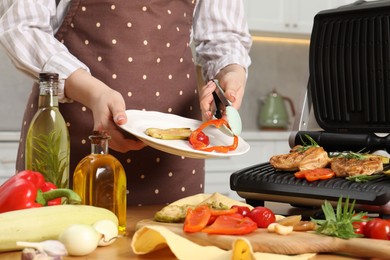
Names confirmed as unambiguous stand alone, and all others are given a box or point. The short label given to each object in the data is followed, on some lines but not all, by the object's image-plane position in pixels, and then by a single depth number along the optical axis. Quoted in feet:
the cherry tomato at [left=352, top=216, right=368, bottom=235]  4.37
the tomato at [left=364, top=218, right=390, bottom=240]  4.32
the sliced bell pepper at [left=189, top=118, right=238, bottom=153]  5.19
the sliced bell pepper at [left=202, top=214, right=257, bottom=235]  4.27
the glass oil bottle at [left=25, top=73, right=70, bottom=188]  4.81
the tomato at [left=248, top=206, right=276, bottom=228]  4.48
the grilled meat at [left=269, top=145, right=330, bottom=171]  5.53
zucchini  4.16
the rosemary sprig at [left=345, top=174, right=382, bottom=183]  5.30
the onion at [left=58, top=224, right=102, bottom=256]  4.06
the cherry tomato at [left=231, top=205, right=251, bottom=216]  4.60
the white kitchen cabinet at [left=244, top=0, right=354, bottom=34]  14.01
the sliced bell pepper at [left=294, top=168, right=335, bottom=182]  5.39
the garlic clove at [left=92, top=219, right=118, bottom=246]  4.22
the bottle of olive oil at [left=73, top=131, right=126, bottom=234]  4.56
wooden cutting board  4.11
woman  5.90
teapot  14.91
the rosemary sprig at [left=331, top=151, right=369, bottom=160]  5.61
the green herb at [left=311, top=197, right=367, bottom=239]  4.26
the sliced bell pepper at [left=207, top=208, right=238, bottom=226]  4.42
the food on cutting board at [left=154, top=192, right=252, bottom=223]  4.67
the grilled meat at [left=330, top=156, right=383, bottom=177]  5.36
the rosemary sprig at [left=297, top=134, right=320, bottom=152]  5.81
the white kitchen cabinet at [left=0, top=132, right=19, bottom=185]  11.33
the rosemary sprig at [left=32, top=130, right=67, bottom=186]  4.81
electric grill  6.33
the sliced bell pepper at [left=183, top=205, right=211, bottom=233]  4.33
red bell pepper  4.48
